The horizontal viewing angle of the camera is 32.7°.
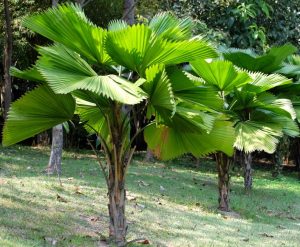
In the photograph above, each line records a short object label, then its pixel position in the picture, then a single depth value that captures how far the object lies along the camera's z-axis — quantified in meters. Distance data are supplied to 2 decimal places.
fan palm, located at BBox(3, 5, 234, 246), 3.98
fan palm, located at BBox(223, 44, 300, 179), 8.59
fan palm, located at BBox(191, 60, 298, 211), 6.69
